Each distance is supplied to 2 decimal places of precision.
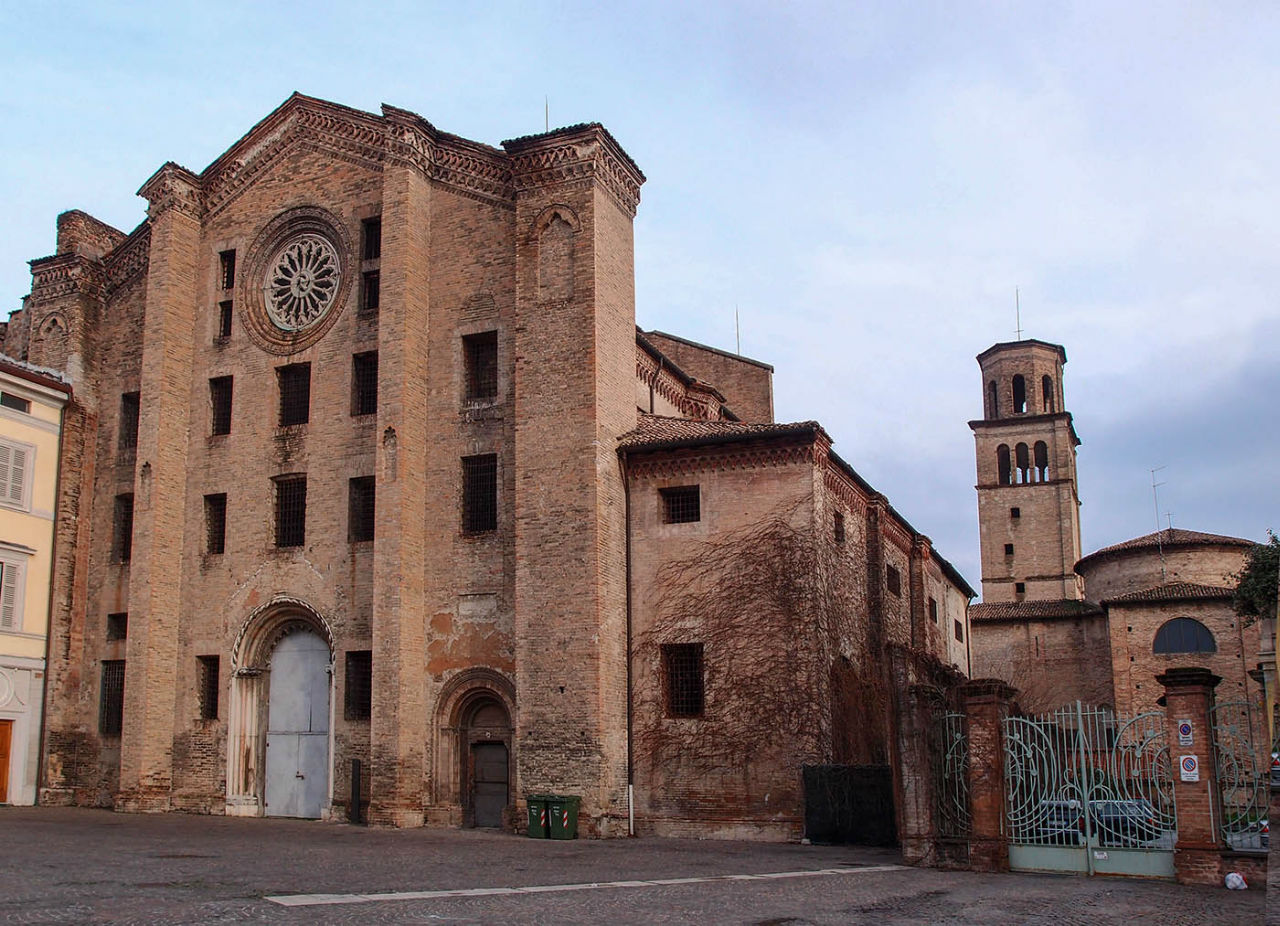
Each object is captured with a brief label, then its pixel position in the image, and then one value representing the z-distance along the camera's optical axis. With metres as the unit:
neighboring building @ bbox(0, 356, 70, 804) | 26.38
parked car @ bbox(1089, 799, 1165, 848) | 15.82
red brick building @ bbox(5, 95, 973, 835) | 22.83
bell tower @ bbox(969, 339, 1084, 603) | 60.31
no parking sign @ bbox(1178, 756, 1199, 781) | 15.08
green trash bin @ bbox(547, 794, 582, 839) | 21.05
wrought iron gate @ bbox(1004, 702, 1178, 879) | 15.71
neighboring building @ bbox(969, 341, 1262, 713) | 44.91
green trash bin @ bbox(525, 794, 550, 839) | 21.23
